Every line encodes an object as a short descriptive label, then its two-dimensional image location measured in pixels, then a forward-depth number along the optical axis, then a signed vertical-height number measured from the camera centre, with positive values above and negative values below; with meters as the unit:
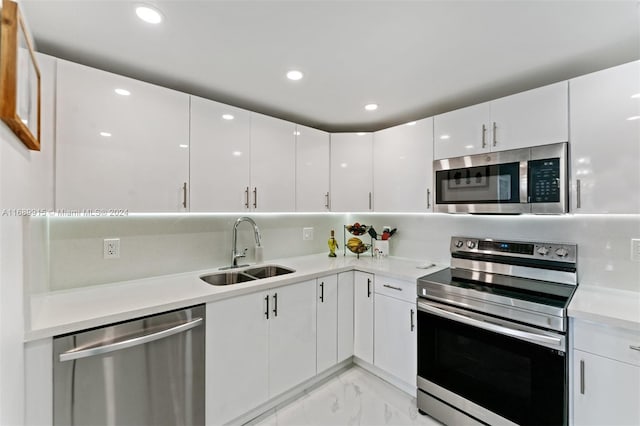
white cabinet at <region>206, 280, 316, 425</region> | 1.68 -0.91
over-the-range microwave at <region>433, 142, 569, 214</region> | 1.68 +0.22
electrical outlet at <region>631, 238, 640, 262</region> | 1.64 -0.21
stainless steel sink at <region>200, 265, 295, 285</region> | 2.17 -0.51
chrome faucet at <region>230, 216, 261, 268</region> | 2.32 -0.23
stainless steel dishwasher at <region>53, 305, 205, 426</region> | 1.25 -0.80
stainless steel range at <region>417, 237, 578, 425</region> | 1.45 -0.72
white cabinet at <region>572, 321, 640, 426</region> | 1.26 -0.76
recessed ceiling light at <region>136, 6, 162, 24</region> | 1.23 +0.90
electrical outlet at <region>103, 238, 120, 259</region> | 1.82 -0.23
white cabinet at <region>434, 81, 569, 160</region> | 1.70 +0.61
